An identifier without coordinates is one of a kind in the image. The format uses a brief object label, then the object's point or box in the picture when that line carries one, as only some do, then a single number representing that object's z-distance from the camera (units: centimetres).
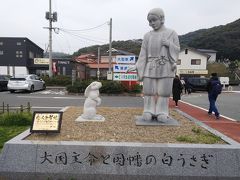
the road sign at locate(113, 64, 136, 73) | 1163
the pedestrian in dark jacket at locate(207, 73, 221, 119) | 658
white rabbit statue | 438
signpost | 1154
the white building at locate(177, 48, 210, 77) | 2788
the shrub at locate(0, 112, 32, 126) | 513
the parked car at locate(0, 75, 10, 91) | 1408
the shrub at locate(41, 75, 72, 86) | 1680
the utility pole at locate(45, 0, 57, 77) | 1769
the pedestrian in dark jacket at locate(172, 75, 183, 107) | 854
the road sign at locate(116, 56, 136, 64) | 1149
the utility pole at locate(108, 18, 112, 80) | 1632
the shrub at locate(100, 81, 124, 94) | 1237
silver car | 1265
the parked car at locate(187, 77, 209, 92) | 1740
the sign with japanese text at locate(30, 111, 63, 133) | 336
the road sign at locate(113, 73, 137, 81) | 1198
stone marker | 291
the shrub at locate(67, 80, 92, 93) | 1252
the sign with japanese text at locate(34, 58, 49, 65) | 2628
